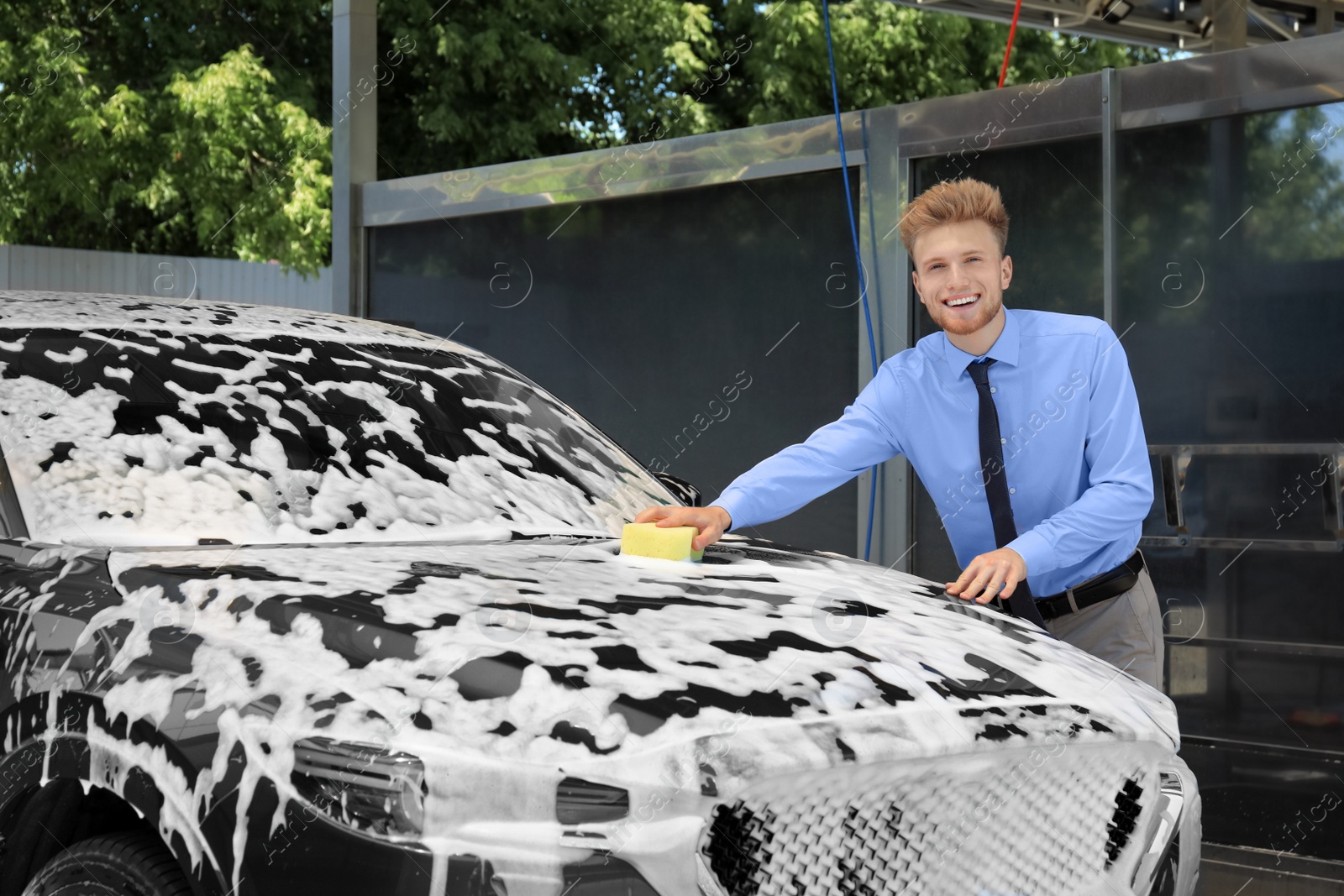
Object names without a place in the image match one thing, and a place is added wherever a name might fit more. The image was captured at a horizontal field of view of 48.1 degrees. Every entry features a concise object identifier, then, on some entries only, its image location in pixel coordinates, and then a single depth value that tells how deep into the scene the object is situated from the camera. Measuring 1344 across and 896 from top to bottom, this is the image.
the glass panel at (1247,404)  5.88
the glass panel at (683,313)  7.48
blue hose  7.13
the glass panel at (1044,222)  6.58
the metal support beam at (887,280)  7.07
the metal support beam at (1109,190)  6.36
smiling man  3.29
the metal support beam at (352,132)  9.30
